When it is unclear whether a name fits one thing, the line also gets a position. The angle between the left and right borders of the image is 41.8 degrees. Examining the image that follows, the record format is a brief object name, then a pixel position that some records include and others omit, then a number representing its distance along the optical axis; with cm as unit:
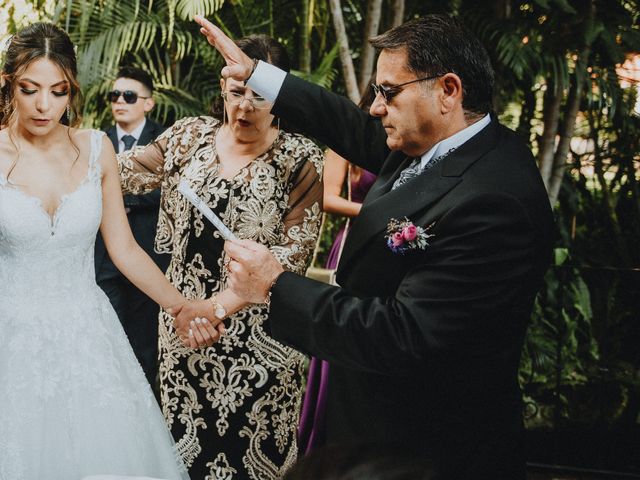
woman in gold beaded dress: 310
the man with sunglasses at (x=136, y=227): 520
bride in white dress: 270
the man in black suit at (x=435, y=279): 201
